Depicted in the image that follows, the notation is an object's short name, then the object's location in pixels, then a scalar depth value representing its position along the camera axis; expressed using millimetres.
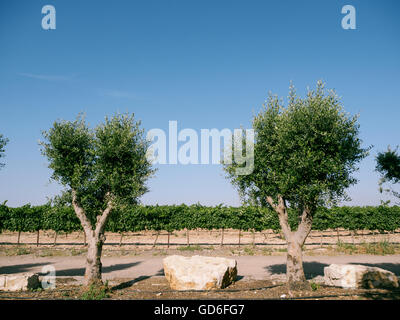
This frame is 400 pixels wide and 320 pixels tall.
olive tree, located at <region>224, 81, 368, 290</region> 14500
